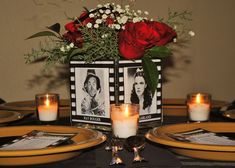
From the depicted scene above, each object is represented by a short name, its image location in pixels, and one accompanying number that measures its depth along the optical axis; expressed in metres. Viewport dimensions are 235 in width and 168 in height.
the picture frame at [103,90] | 1.22
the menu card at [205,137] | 1.04
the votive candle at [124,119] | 1.11
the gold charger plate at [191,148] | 0.92
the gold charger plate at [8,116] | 1.32
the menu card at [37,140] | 1.02
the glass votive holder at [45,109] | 1.36
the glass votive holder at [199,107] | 1.34
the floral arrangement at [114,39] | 1.17
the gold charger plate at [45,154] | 0.90
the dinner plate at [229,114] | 1.34
